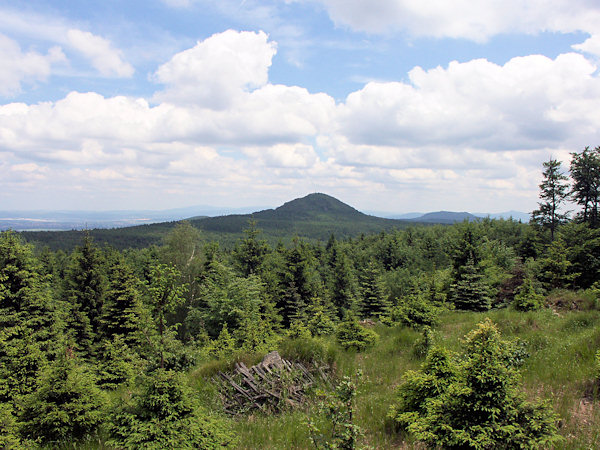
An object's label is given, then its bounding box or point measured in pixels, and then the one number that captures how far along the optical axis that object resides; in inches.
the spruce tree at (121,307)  917.8
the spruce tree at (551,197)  1339.8
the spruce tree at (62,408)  259.6
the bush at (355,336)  486.0
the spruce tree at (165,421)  204.8
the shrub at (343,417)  150.6
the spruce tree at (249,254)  1363.2
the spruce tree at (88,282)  1083.3
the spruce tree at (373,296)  1063.2
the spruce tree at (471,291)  733.9
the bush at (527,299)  578.6
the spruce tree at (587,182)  1266.7
